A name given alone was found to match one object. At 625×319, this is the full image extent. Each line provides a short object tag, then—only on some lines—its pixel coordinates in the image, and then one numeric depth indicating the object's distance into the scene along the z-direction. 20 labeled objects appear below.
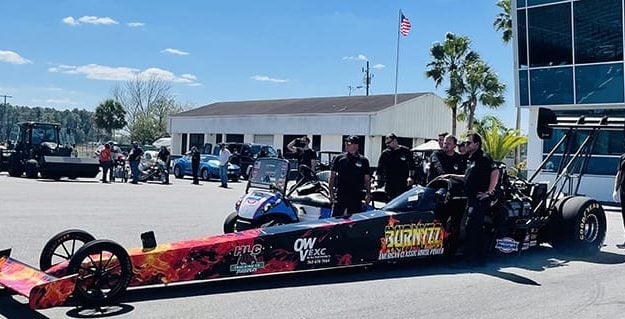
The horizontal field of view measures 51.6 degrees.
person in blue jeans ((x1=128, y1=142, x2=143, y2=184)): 25.11
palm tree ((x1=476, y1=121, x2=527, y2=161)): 28.95
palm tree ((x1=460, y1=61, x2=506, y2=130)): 37.98
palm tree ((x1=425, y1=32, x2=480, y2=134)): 39.91
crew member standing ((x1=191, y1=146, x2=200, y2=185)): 26.61
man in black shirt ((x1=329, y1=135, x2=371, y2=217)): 8.90
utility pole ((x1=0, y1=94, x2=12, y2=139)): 83.44
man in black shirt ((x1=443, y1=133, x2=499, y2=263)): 8.45
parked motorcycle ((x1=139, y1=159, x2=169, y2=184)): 26.46
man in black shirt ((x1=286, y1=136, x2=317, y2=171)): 16.28
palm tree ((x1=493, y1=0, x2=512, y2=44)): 41.12
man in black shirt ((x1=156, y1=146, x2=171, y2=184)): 26.42
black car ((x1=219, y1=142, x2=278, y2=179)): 31.30
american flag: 39.47
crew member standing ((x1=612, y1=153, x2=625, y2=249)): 11.07
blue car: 29.39
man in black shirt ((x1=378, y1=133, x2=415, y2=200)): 10.48
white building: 40.81
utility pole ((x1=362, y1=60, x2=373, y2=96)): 73.95
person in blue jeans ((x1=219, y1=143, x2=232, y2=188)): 24.89
